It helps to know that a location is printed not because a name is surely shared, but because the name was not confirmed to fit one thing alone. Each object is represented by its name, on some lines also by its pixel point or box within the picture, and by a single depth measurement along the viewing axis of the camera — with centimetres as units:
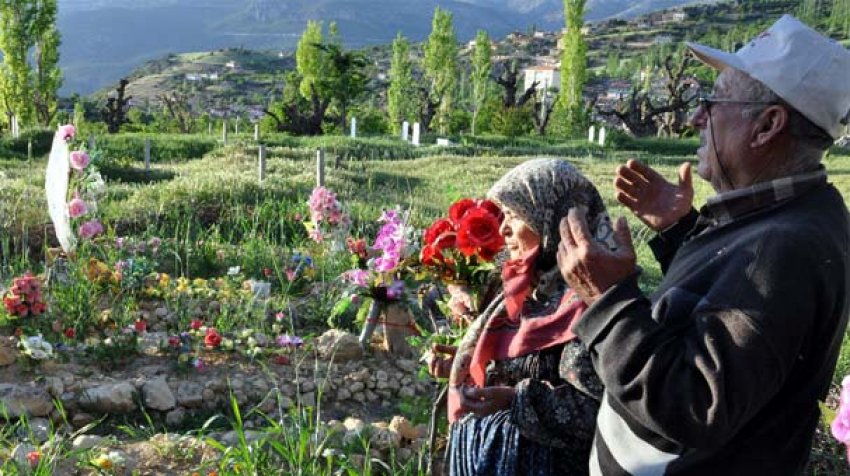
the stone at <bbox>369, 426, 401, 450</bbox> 352
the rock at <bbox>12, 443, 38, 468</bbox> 306
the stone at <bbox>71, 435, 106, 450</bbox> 341
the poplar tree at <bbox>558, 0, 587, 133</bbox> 3525
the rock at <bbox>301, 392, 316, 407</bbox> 453
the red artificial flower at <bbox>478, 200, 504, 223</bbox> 276
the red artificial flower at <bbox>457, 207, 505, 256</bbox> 273
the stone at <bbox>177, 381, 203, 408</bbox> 443
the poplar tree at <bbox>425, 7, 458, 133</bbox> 3781
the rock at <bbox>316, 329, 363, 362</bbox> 488
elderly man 151
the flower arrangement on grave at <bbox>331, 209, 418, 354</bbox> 381
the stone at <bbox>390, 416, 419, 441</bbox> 362
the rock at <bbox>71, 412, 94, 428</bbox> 420
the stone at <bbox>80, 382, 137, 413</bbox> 426
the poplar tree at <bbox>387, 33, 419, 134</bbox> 3722
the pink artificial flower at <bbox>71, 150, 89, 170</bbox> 531
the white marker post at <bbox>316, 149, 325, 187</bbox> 901
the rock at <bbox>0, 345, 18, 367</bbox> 458
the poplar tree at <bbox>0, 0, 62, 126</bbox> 2802
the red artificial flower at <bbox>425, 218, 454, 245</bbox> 297
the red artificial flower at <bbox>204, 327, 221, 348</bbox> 490
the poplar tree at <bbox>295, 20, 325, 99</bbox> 3338
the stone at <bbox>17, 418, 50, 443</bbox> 383
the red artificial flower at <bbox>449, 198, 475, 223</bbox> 286
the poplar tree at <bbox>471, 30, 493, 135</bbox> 3809
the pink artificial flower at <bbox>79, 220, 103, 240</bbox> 553
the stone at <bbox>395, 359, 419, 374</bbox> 487
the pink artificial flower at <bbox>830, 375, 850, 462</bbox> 177
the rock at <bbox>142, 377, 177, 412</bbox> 434
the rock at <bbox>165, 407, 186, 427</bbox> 432
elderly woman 212
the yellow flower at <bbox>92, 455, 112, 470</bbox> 309
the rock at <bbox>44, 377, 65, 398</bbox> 427
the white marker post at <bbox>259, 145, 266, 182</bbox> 1093
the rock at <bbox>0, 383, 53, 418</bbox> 408
